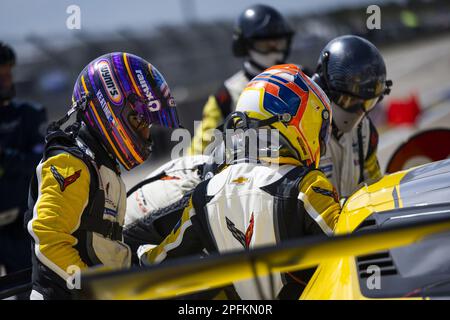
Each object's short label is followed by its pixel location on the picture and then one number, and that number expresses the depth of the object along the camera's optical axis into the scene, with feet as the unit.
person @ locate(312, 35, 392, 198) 30.55
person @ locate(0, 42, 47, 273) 36.91
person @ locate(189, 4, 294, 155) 42.45
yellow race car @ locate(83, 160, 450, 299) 12.26
